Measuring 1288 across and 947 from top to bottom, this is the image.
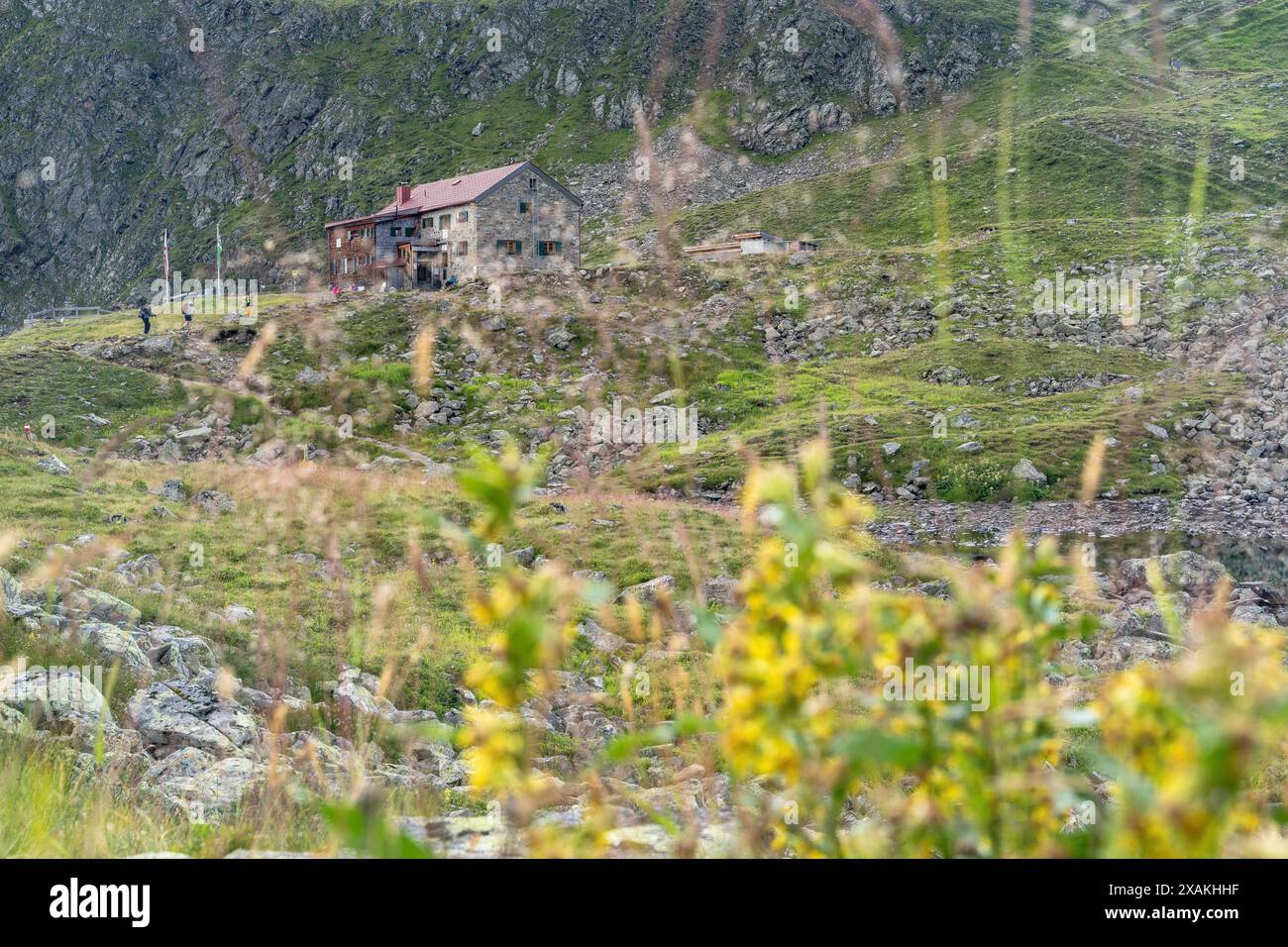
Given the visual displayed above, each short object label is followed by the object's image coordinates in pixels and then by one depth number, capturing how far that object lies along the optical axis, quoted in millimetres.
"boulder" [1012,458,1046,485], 37719
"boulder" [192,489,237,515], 26345
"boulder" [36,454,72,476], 28766
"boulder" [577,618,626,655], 17998
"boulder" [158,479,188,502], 27528
